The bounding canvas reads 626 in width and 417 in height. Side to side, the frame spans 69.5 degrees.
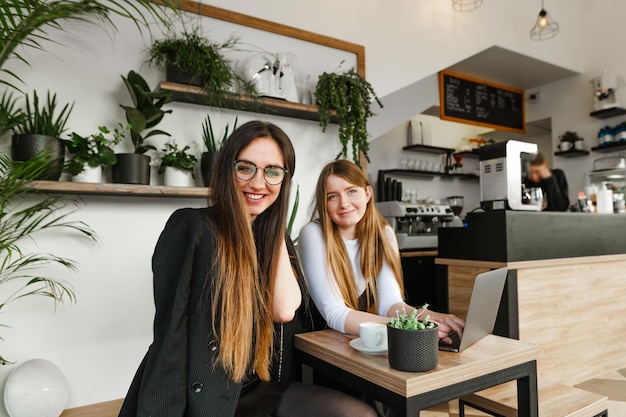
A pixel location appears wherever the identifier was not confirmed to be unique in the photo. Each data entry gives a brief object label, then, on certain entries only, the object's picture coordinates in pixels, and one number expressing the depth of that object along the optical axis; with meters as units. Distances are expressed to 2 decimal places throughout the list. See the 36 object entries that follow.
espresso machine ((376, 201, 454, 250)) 3.77
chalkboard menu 5.03
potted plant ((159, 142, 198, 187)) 2.49
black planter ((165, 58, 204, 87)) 2.51
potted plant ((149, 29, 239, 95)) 2.48
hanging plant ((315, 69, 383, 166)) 2.93
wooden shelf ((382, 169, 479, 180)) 5.25
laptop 1.07
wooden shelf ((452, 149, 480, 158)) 5.85
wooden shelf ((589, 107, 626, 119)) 4.86
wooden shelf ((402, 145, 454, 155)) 5.45
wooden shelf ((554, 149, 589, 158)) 5.21
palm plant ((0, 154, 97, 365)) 2.12
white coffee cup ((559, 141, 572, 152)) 5.27
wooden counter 2.26
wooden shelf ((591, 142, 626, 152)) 4.85
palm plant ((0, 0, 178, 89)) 1.87
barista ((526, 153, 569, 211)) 3.90
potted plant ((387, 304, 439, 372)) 0.94
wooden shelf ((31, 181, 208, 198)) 2.12
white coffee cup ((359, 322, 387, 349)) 1.09
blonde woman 1.61
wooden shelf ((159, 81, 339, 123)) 2.49
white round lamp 2.02
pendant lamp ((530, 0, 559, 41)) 4.47
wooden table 0.91
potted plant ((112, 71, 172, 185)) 2.32
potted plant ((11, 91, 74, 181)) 2.11
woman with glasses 1.05
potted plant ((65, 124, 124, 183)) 2.24
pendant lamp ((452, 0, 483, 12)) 4.08
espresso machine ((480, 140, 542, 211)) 2.35
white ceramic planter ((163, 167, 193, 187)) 2.49
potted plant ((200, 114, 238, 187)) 2.57
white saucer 1.08
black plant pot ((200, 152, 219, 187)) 2.56
